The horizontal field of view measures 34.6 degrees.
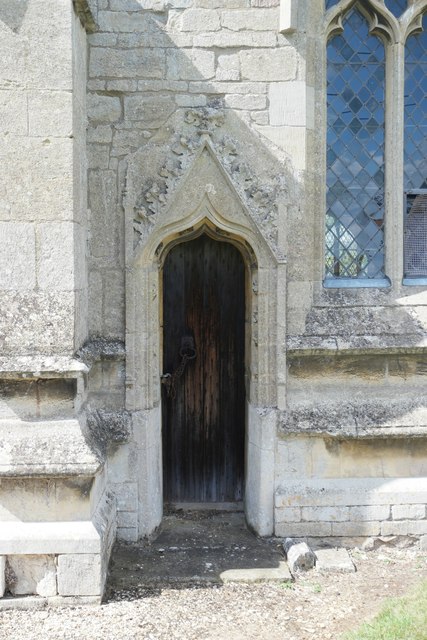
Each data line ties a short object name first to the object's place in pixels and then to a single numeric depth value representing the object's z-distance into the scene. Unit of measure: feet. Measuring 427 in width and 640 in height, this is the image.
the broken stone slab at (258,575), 16.18
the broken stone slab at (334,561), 16.76
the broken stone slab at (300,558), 16.58
